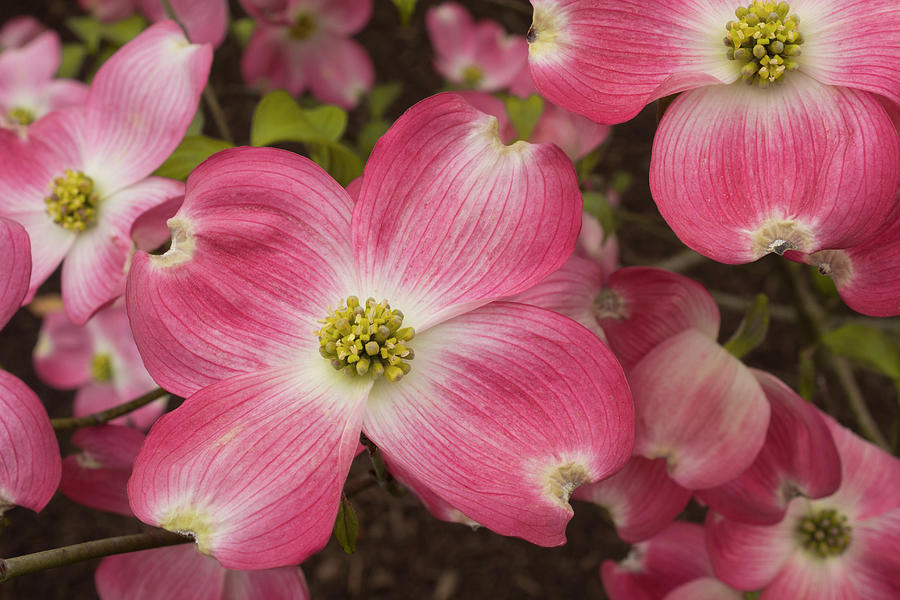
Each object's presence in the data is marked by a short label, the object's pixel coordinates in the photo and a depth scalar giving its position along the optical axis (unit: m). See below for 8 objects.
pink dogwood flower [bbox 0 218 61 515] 0.28
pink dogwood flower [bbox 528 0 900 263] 0.27
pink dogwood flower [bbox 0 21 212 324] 0.31
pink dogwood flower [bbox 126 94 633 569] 0.27
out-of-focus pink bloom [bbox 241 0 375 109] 0.46
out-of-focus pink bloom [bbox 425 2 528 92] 0.57
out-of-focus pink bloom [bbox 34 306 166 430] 0.41
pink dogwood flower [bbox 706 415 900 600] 0.32
